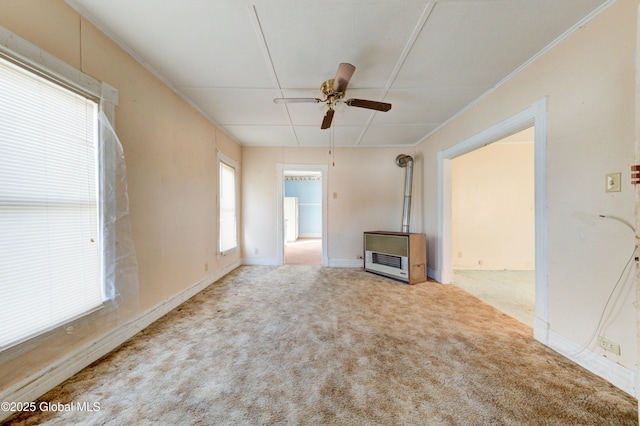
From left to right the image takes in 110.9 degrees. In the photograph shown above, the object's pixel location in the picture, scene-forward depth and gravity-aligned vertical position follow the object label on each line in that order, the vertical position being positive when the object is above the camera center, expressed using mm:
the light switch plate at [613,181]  1347 +176
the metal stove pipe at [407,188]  4059 +416
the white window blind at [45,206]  1155 +26
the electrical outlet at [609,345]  1359 -857
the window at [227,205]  3789 +86
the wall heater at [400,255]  3391 -738
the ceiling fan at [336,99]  1873 +1060
